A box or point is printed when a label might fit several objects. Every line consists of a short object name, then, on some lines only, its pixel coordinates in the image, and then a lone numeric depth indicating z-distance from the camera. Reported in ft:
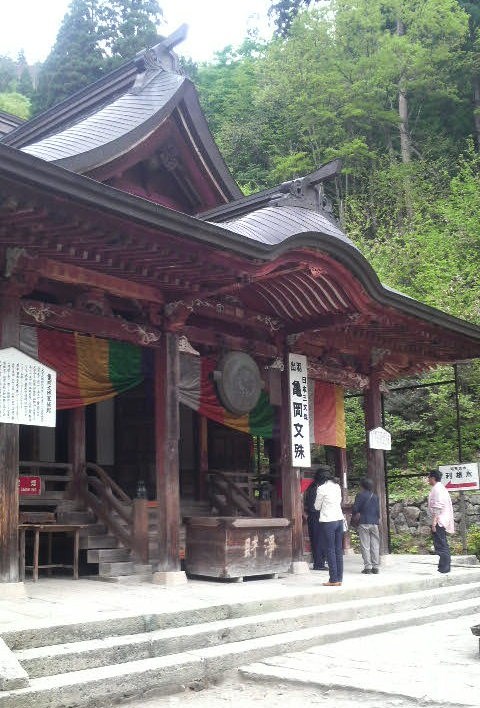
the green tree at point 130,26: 115.03
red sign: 33.17
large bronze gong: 34.65
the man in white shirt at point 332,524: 30.71
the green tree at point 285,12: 126.23
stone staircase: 17.70
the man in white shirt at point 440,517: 36.65
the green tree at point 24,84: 159.58
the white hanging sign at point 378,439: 43.22
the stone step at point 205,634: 18.72
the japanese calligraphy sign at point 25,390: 25.84
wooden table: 29.58
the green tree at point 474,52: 101.71
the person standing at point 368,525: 36.19
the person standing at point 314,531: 38.78
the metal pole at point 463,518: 46.88
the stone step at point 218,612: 19.60
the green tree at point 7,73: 186.04
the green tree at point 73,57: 109.50
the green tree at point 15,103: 131.03
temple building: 26.25
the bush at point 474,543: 50.19
